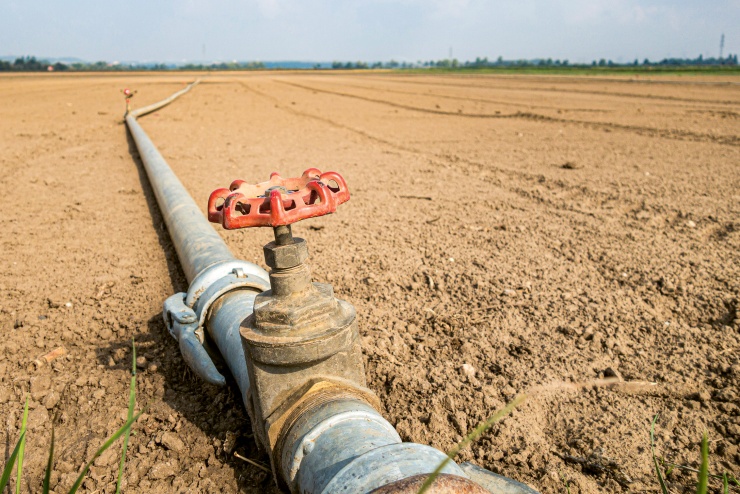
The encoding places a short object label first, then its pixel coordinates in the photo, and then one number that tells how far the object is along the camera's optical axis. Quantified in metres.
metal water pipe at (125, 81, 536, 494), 0.39
